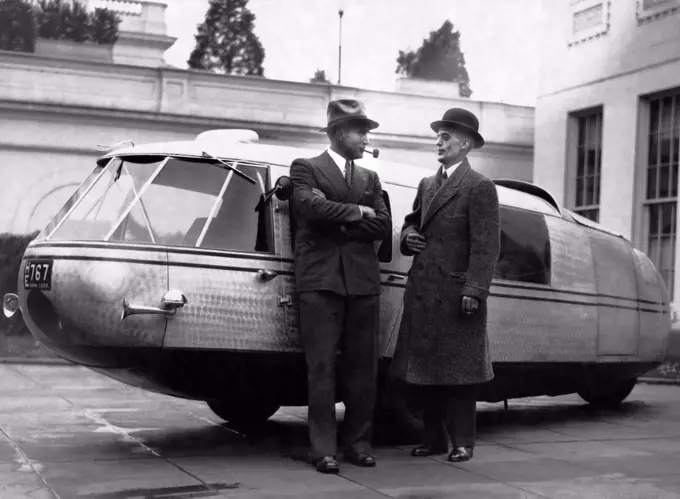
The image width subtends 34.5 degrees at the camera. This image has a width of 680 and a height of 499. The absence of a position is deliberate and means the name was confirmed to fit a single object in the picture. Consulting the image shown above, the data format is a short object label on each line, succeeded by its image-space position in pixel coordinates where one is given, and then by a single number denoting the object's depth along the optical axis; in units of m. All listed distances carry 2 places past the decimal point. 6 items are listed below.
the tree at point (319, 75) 61.45
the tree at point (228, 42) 49.81
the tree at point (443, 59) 55.72
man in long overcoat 6.94
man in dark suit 6.65
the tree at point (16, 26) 48.12
